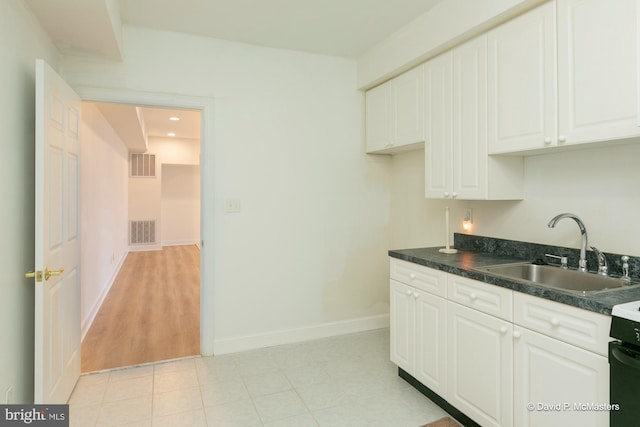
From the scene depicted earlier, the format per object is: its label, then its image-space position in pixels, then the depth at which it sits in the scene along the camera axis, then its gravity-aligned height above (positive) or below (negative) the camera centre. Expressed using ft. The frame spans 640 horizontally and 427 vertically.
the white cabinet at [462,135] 7.52 +1.72
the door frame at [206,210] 9.77 +0.07
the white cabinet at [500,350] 4.72 -2.19
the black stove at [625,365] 4.09 -1.73
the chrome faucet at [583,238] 6.51 -0.46
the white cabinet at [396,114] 9.32 +2.72
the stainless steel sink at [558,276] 6.10 -1.15
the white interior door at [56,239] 6.03 -0.50
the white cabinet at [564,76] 5.20 +2.20
